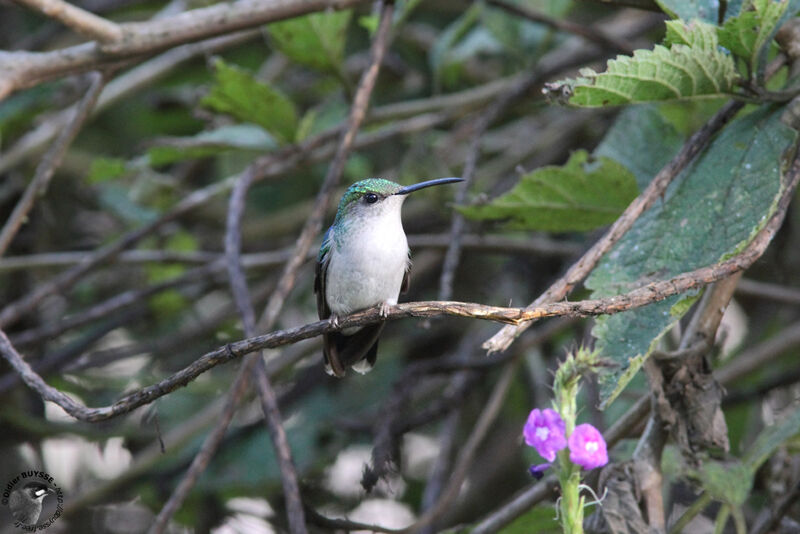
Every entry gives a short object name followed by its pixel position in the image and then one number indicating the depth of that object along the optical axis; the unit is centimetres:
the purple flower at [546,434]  357
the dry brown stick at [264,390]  528
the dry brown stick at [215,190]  741
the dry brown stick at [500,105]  630
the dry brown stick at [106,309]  844
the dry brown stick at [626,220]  396
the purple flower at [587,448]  354
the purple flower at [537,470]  394
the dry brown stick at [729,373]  455
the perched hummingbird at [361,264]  660
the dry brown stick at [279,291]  536
